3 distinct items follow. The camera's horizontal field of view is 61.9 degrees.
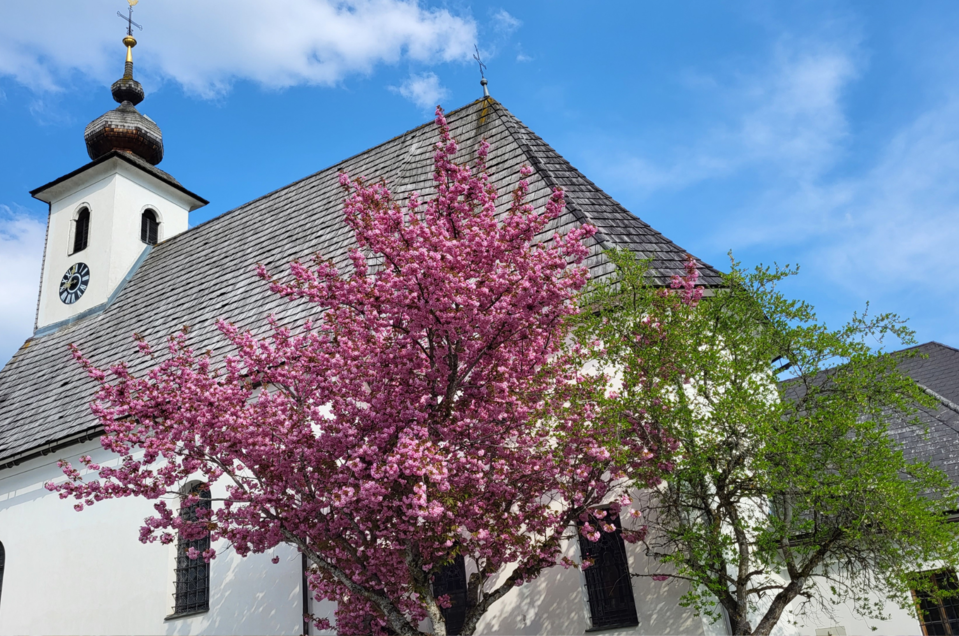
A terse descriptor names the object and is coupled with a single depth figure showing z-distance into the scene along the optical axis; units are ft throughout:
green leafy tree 24.72
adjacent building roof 40.91
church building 32.71
